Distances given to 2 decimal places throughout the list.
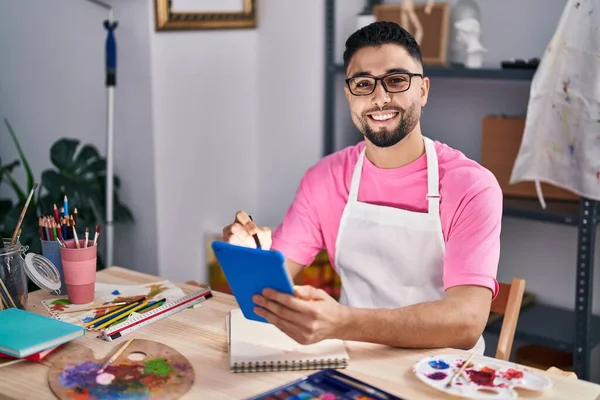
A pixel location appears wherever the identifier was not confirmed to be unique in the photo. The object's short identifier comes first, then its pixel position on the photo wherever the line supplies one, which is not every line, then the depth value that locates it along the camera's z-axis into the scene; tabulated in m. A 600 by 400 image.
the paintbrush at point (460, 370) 1.39
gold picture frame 3.10
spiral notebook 1.47
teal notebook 1.50
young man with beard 1.76
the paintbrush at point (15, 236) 1.74
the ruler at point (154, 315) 1.63
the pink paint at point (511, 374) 1.41
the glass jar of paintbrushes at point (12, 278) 1.70
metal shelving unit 2.57
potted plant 3.03
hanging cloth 2.46
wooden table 1.38
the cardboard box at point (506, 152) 2.78
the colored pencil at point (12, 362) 1.50
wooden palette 1.37
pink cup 1.79
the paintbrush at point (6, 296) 1.70
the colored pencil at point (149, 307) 1.70
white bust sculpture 2.86
